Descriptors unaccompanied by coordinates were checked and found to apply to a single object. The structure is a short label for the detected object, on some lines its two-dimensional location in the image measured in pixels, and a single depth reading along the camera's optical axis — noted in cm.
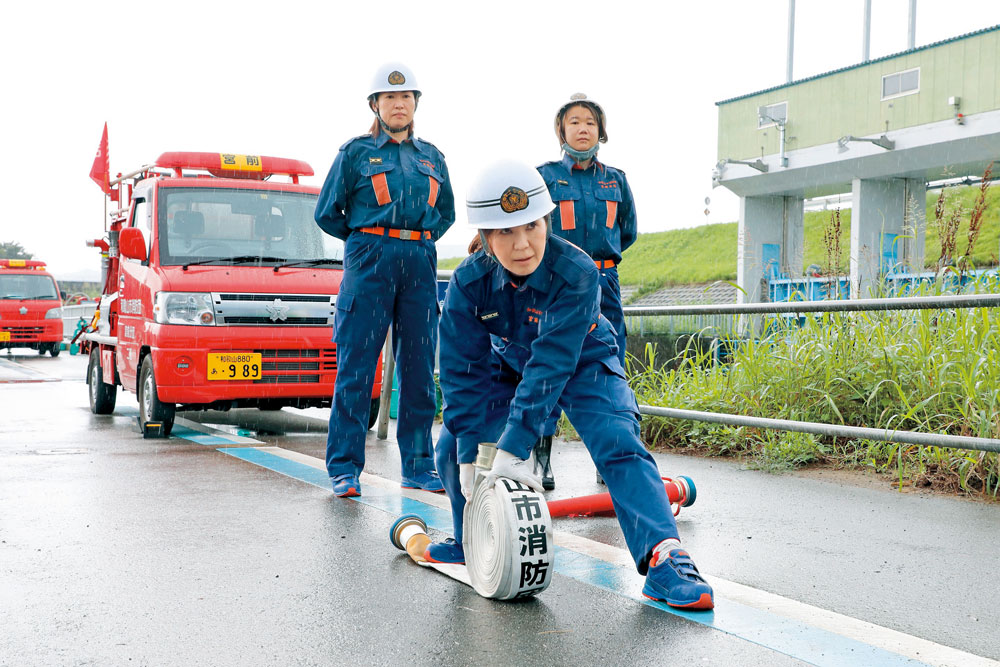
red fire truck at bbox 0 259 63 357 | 2348
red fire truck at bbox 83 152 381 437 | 721
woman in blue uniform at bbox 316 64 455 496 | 521
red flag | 1019
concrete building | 2369
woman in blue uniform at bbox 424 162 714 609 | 307
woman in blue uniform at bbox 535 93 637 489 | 503
